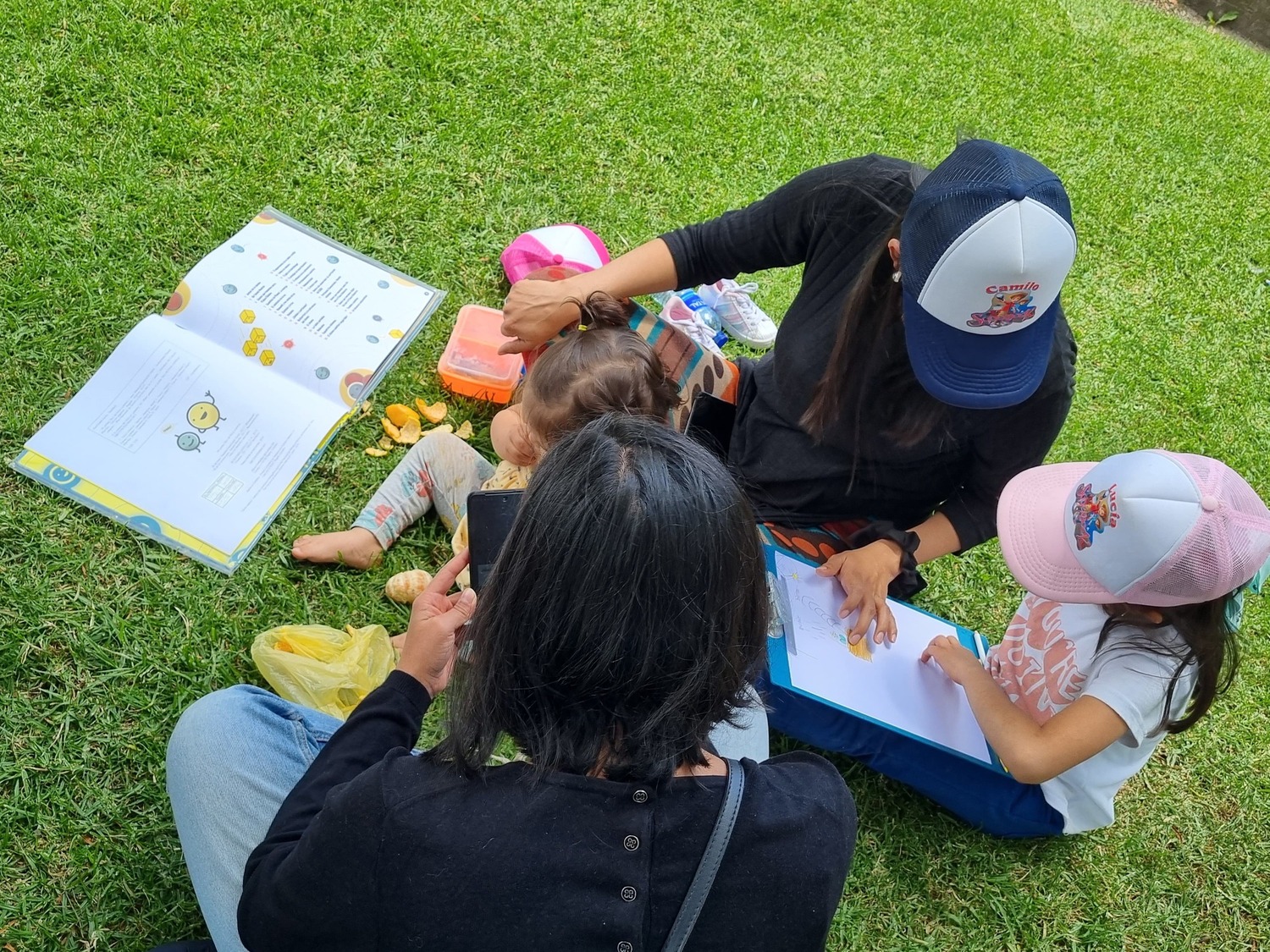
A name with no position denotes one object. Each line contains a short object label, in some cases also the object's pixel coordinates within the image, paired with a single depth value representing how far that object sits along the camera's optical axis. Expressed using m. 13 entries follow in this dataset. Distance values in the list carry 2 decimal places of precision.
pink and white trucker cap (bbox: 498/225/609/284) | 2.48
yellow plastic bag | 1.70
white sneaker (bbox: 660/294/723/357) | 2.50
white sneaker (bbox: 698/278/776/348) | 2.61
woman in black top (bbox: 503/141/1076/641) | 1.35
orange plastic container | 2.25
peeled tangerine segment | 1.91
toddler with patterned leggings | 1.75
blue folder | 1.65
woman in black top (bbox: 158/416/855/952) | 0.89
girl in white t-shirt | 1.36
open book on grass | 1.91
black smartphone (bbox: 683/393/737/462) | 1.92
